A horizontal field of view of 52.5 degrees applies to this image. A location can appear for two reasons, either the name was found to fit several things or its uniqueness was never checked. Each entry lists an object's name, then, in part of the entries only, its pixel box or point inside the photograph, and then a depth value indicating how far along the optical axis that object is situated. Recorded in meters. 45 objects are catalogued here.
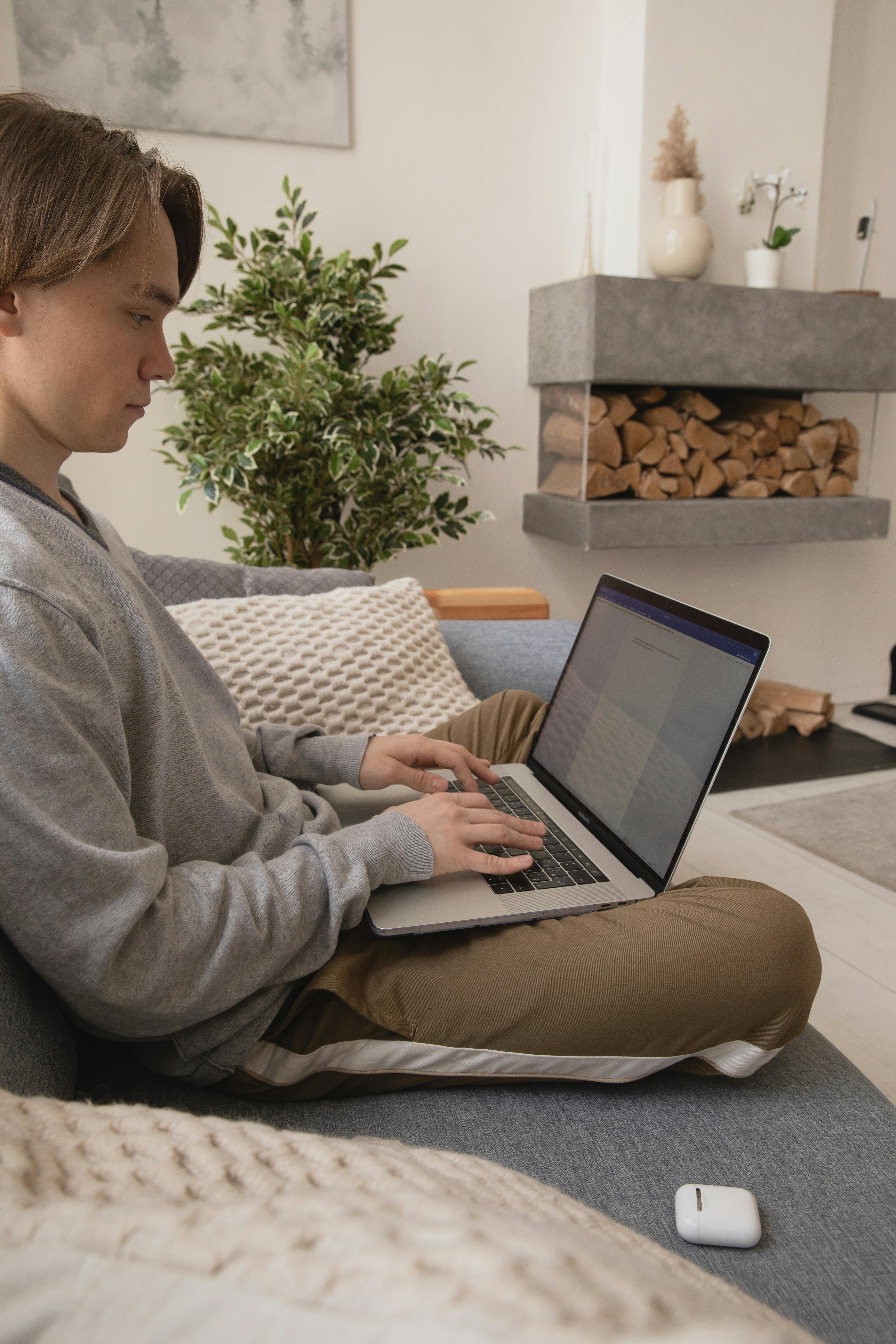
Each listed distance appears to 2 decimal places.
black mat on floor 2.66
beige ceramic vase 2.59
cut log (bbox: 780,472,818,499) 2.91
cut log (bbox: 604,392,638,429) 2.63
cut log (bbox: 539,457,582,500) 2.71
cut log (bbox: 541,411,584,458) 2.67
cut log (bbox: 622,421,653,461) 2.67
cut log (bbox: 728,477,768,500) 2.84
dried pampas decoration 2.62
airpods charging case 0.64
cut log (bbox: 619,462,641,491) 2.69
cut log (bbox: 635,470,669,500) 2.70
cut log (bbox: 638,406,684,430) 2.71
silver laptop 0.87
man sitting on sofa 0.65
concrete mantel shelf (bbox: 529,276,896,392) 2.50
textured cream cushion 1.37
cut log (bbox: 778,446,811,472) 2.90
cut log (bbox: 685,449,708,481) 2.78
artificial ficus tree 2.13
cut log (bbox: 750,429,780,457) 2.85
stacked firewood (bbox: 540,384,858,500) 2.65
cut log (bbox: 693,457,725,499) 2.79
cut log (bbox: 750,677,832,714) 3.12
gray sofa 0.63
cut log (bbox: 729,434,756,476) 2.83
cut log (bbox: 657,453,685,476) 2.72
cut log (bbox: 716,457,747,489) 2.83
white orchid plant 2.71
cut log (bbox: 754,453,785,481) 2.88
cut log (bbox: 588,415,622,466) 2.61
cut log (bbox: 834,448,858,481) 3.01
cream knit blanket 0.24
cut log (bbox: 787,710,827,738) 3.10
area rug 2.07
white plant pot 2.72
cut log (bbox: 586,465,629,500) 2.64
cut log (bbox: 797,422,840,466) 2.94
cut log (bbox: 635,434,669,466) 2.70
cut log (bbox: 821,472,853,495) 2.98
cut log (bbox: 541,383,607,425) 2.61
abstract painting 2.27
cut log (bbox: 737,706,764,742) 3.05
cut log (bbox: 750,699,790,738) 3.07
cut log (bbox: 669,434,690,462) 2.74
